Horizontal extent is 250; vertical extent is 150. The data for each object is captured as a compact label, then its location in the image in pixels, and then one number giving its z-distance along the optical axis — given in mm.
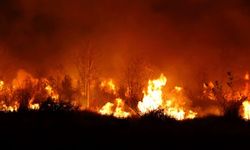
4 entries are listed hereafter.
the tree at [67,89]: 31344
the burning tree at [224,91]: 25688
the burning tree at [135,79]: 28369
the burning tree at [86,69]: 31578
